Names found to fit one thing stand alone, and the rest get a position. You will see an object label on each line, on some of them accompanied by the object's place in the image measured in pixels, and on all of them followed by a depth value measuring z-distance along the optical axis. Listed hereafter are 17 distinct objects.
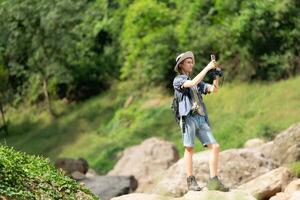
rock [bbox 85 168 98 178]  27.58
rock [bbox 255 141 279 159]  18.23
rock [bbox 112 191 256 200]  9.45
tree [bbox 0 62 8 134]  47.34
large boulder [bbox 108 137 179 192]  23.45
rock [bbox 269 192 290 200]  11.93
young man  10.73
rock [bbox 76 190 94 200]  9.94
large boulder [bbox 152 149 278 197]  15.04
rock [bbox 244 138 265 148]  24.14
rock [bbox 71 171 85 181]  22.51
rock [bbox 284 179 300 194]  12.13
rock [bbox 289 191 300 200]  9.98
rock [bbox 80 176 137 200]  18.84
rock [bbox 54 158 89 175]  25.24
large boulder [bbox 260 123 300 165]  17.41
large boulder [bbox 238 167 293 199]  12.88
